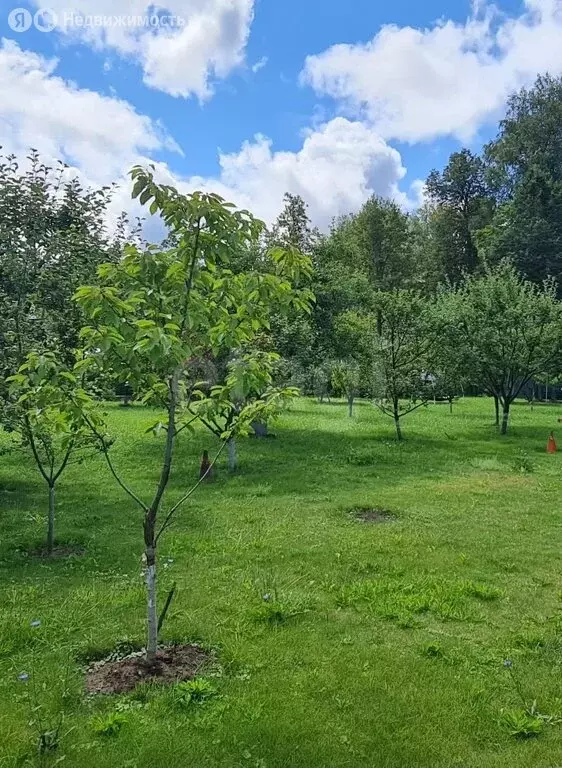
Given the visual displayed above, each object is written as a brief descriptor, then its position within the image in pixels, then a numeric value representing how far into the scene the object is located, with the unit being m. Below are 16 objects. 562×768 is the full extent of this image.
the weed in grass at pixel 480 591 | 5.65
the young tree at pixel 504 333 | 17.30
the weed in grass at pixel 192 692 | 3.81
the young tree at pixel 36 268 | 7.73
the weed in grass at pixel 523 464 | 12.31
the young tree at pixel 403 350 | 16.25
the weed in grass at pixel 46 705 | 3.35
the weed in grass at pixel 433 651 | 4.50
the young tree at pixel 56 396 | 3.71
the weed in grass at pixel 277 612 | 5.10
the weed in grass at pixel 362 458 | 13.07
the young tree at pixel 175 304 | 3.70
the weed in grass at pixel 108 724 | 3.49
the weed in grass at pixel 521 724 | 3.53
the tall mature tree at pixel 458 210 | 44.44
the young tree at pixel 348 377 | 18.48
